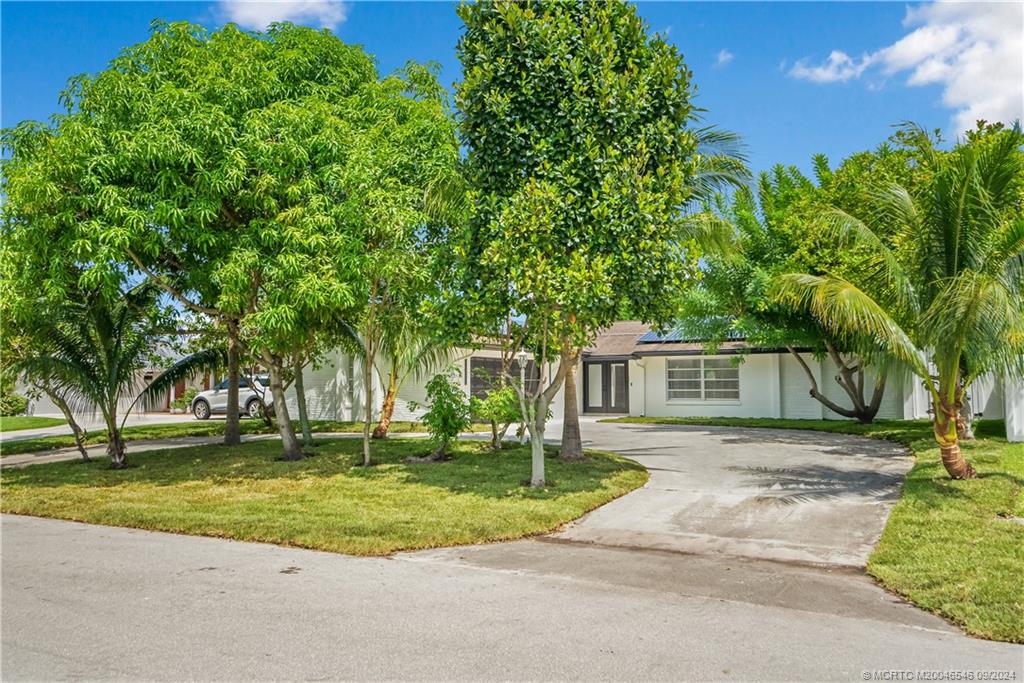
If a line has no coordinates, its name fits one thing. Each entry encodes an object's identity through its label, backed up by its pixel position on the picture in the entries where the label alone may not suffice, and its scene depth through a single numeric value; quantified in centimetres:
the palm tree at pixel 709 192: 1314
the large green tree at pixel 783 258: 1631
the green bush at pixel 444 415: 1347
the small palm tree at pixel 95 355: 1281
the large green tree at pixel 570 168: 959
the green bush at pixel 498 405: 1351
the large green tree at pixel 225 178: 1056
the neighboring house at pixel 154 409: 3253
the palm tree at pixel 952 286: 938
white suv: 2716
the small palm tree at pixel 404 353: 1372
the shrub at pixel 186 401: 3209
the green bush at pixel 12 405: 2858
